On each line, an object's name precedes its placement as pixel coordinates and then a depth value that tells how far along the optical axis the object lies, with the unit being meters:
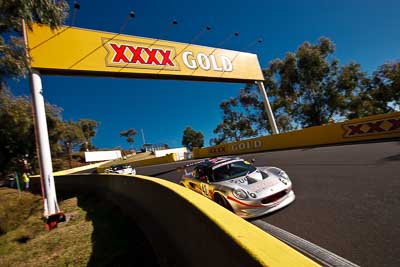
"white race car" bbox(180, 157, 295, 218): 4.26
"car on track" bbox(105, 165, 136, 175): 17.72
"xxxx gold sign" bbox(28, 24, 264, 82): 9.71
